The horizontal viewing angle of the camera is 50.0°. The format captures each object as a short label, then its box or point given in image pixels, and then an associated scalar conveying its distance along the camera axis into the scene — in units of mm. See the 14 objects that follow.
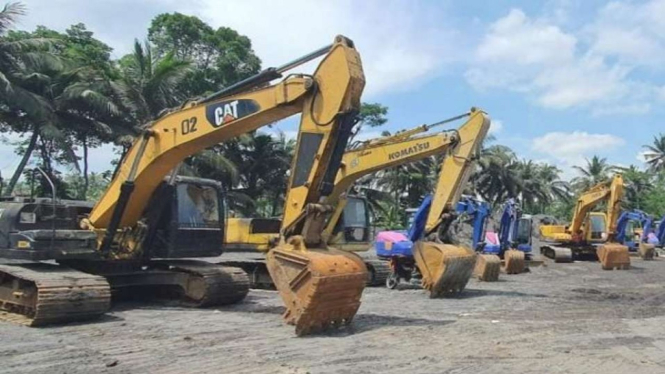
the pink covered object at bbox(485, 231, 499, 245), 21561
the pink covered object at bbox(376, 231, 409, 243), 16062
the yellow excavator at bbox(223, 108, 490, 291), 13837
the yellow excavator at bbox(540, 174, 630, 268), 24203
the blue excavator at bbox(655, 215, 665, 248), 35938
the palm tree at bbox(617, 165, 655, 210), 59812
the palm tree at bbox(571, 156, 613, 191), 63406
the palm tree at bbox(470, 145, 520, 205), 53562
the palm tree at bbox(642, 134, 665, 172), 65375
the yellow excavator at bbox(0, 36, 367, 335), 8258
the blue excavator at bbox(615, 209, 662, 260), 30109
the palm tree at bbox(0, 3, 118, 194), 25031
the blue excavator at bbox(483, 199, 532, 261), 22256
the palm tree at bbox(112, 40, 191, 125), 27750
